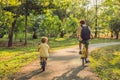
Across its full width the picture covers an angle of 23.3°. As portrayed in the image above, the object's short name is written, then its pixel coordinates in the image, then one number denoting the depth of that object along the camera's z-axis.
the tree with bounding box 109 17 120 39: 53.60
